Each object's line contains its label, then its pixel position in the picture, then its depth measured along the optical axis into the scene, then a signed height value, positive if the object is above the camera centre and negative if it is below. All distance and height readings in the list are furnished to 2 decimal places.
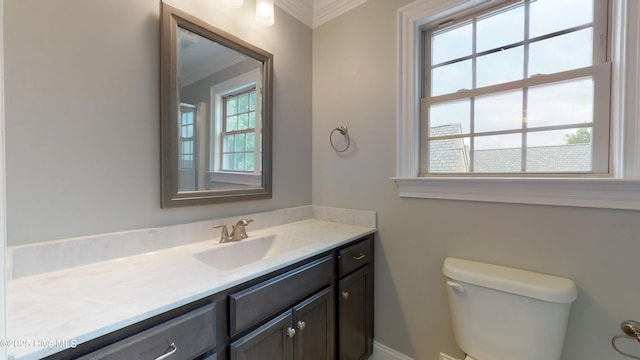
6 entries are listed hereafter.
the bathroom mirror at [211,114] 1.18 +0.32
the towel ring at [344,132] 1.75 +0.29
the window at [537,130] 0.98 +0.20
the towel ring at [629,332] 0.97 -0.57
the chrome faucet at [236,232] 1.33 -0.30
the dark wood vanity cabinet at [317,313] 0.91 -0.60
